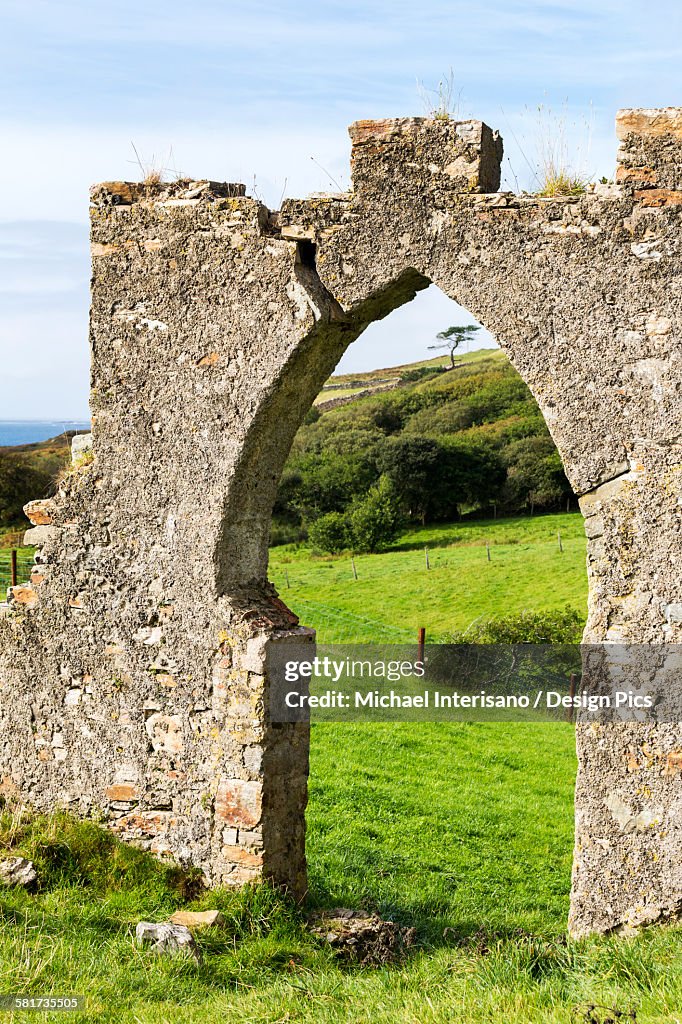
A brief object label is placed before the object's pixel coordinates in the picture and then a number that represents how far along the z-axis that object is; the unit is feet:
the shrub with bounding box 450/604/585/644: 59.00
